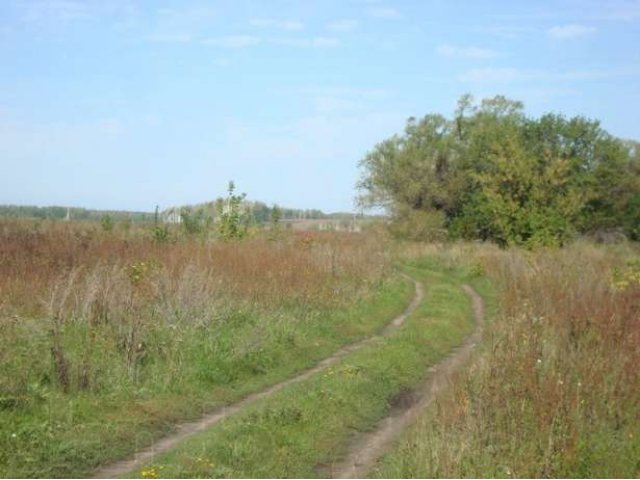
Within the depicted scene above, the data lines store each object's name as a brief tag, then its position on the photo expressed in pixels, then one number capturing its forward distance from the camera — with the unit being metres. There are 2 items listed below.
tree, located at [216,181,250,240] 32.25
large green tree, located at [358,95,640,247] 44.03
